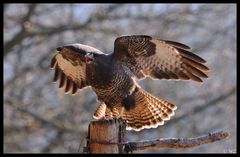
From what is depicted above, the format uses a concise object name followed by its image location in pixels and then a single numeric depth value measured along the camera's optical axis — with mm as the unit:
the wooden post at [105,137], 11047
